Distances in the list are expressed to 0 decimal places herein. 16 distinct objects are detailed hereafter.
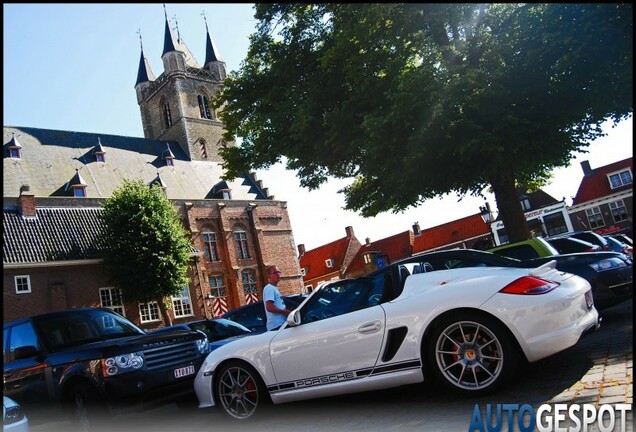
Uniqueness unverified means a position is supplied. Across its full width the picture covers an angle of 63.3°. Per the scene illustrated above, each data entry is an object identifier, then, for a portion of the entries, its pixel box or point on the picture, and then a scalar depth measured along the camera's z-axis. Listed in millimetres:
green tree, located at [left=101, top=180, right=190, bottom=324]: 31188
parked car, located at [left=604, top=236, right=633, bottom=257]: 14852
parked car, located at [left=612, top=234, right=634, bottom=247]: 19612
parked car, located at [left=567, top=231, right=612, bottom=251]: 14462
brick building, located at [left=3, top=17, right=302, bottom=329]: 32125
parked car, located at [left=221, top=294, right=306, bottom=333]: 11297
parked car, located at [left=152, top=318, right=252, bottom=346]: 9516
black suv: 6348
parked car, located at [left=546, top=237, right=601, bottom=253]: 11797
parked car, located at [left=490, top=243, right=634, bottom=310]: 7664
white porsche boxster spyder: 4496
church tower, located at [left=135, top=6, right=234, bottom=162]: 51500
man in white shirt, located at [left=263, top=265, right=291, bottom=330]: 7637
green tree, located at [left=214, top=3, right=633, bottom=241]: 12156
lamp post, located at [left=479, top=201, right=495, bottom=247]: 25225
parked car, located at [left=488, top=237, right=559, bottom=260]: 9047
